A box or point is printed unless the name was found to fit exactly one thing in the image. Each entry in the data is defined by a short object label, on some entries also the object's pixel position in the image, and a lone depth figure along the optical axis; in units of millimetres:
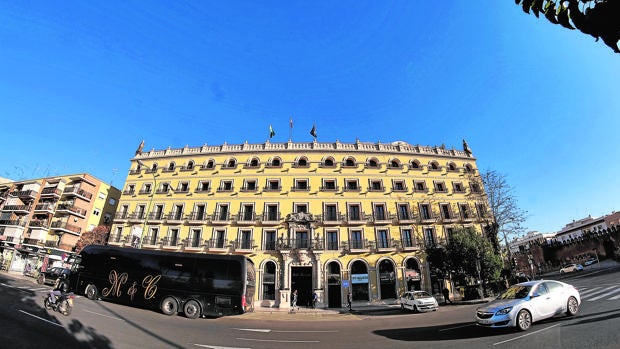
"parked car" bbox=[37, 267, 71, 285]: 24641
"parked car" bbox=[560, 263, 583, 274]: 44200
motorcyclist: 12055
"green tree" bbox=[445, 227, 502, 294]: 22828
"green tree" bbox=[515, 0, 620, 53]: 1893
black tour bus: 14375
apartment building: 39312
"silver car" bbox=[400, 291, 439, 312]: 18719
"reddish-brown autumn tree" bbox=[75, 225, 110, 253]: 34972
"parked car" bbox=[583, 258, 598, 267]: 46231
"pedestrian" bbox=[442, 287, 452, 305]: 23416
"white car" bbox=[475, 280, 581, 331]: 8195
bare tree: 28038
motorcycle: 11578
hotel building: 28000
